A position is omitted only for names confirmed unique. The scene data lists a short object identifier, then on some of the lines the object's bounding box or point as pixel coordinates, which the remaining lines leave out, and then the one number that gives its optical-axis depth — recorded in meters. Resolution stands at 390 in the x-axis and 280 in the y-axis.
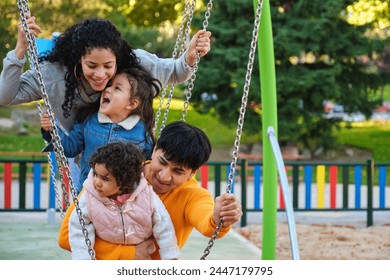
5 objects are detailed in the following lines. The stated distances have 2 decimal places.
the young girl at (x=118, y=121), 3.72
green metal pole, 5.75
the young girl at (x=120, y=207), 3.30
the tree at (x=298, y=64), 19.63
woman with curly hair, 3.76
